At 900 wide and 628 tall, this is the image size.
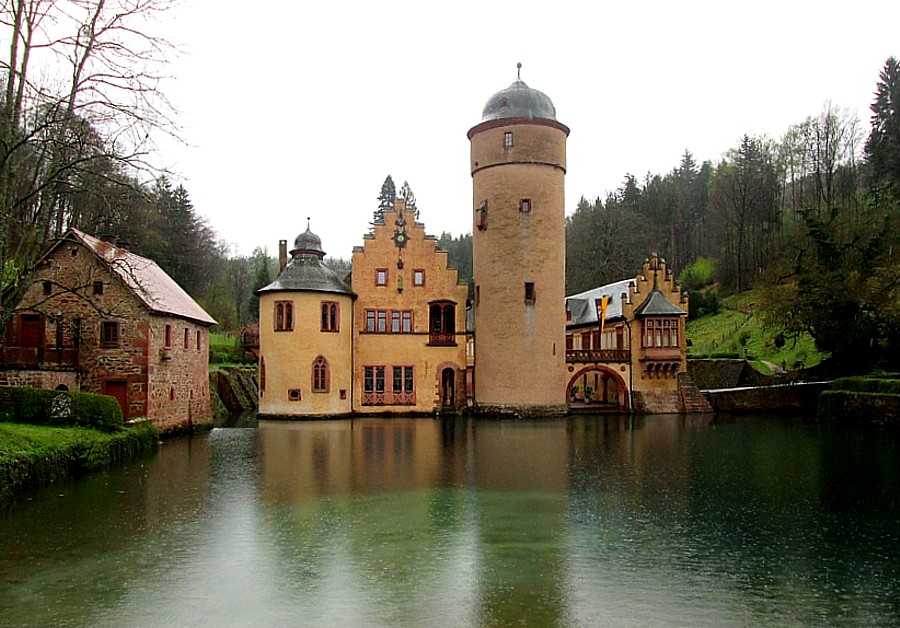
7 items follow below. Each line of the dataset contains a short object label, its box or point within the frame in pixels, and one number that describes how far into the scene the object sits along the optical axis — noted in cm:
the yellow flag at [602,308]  3931
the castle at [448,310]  3303
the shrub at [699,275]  6088
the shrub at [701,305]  5344
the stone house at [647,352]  3659
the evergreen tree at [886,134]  4414
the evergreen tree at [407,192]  7699
